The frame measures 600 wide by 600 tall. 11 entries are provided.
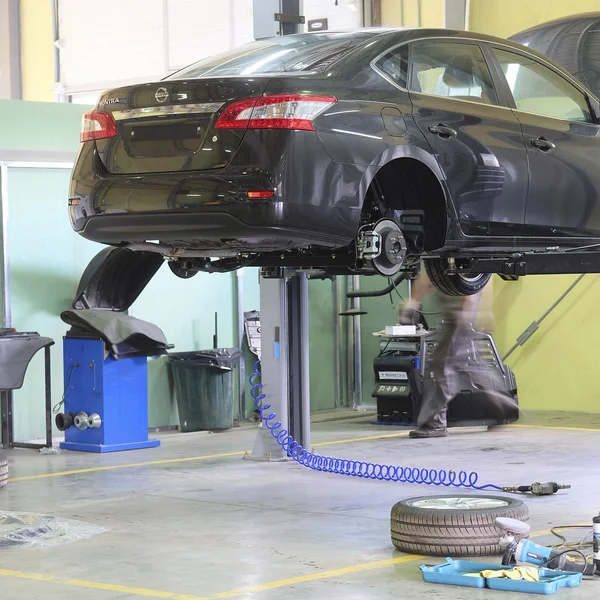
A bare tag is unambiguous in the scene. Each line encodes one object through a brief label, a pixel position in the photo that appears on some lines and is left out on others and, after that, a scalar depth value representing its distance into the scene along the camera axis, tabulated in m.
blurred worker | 16.48
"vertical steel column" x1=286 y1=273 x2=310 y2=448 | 15.44
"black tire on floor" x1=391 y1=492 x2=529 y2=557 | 9.38
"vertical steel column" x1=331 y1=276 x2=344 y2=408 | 22.45
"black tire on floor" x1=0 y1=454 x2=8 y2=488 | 13.26
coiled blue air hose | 13.12
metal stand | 16.83
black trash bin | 18.82
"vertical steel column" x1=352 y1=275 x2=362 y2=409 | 22.64
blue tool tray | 8.21
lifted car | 9.15
